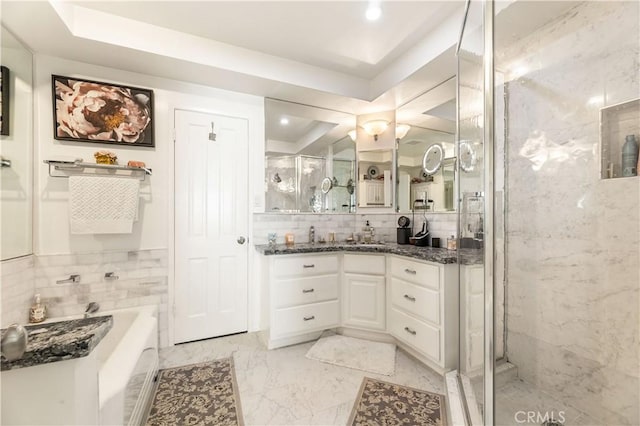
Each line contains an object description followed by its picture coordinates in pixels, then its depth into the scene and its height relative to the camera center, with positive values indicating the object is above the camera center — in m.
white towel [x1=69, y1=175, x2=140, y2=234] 1.92 +0.07
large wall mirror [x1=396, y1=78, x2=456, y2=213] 2.45 +0.61
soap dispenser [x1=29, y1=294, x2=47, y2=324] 1.89 -0.70
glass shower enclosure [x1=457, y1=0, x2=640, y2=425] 1.41 -0.02
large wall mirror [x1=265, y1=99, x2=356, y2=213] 2.81 +0.59
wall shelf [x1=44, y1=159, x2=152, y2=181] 1.95 +0.36
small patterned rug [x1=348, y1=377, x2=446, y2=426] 1.54 -1.21
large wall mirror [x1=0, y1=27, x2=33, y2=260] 1.70 +0.44
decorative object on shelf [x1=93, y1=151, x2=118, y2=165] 2.09 +0.45
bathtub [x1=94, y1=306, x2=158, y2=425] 1.14 -0.80
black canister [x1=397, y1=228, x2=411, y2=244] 2.77 -0.24
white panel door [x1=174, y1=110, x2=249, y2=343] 2.44 -0.12
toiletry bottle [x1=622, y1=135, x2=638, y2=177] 1.38 +0.29
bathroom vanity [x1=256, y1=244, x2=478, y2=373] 1.97 -0.72
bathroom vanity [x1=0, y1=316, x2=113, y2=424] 0.68 -0.44
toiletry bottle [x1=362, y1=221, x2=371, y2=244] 3.01 -0.25
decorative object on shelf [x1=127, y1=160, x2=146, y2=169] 2.15 +0.40
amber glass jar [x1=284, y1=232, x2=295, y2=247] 2.78 -0.28
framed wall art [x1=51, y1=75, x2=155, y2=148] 2.04 +0.81
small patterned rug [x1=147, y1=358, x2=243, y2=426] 1.54 -1.19
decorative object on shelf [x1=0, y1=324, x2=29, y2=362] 0.64 -0.31
